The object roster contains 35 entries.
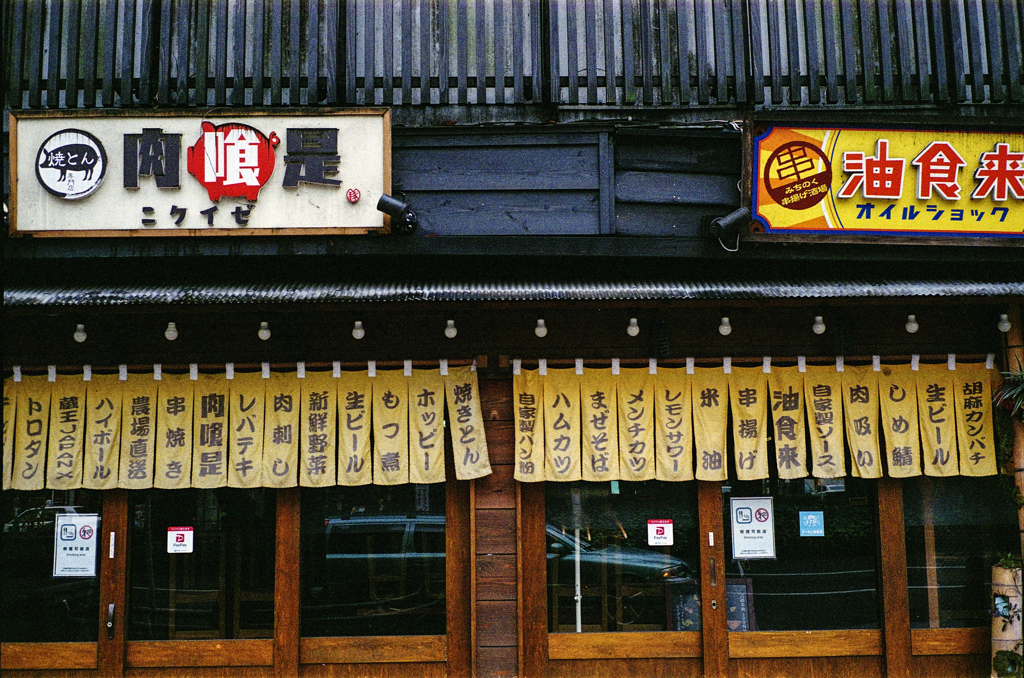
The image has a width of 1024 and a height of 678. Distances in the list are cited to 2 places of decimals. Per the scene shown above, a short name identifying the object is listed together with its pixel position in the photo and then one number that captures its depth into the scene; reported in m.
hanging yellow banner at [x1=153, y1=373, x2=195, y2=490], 7.58
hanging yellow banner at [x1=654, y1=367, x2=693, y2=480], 7.65
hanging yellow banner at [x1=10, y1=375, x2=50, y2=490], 7.58
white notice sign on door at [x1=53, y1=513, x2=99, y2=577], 7.72
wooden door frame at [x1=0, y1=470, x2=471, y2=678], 7.49
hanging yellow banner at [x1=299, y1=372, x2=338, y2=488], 7.58
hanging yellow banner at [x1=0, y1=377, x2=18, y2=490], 7.60
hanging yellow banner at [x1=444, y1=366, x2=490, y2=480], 7.60
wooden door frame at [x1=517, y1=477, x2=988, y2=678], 7.56
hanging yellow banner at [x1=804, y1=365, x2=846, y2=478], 7.64
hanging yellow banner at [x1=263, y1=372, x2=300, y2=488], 7.58
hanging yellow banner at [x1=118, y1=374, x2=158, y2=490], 7.57
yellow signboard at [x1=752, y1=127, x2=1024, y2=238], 7.40
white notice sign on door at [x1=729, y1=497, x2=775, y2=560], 7.82
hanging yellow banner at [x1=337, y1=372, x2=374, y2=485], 7.58
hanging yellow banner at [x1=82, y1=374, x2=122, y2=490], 7.58
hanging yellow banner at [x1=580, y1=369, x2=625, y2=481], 7.62
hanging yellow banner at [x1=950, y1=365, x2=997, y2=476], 7.68
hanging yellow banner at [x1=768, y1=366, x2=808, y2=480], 7.67
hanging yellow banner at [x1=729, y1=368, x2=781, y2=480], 7.68
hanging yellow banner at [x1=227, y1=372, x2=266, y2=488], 7.59
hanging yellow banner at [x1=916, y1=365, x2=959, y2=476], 7.68
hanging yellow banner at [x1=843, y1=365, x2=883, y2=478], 7.65
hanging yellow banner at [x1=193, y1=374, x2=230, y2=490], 7.58
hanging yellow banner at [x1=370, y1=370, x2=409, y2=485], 7.60
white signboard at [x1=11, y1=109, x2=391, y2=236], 7.24
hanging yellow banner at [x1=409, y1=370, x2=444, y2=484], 7.61
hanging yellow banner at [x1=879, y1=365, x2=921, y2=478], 7.67
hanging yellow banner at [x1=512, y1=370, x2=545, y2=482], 7.60
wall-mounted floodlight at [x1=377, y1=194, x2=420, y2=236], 7.07
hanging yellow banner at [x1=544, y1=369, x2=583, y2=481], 7.62
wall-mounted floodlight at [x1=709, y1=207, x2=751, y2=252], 7.26
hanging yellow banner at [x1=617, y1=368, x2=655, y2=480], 7.64
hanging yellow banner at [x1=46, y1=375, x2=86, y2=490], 7.57
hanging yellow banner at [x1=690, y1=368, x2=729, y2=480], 7.66
